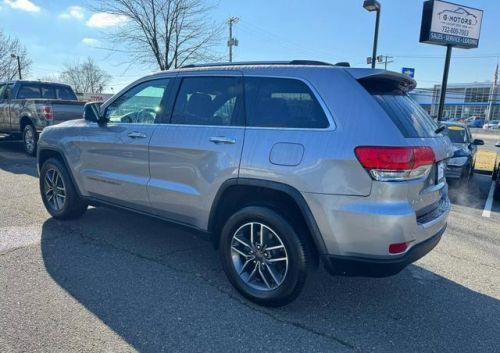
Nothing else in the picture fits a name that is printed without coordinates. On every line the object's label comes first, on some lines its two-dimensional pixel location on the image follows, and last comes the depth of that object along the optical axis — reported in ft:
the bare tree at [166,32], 59.16
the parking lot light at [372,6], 36.17
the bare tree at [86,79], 245.24
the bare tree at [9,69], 126.11
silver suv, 8.67
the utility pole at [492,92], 225.97
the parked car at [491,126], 172.13
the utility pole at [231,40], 99.09
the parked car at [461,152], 25.99
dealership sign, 41.24
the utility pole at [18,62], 135.48
